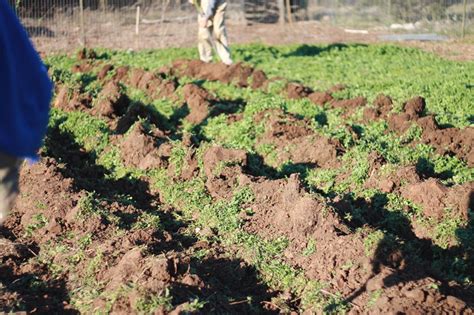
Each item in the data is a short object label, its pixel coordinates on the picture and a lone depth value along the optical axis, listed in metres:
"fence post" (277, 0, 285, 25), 25.84
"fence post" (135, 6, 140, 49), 20.80
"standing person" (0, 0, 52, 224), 3.53
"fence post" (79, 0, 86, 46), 19.81
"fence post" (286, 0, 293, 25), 25.87
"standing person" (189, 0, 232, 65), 15.62
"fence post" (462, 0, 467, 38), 21.42
